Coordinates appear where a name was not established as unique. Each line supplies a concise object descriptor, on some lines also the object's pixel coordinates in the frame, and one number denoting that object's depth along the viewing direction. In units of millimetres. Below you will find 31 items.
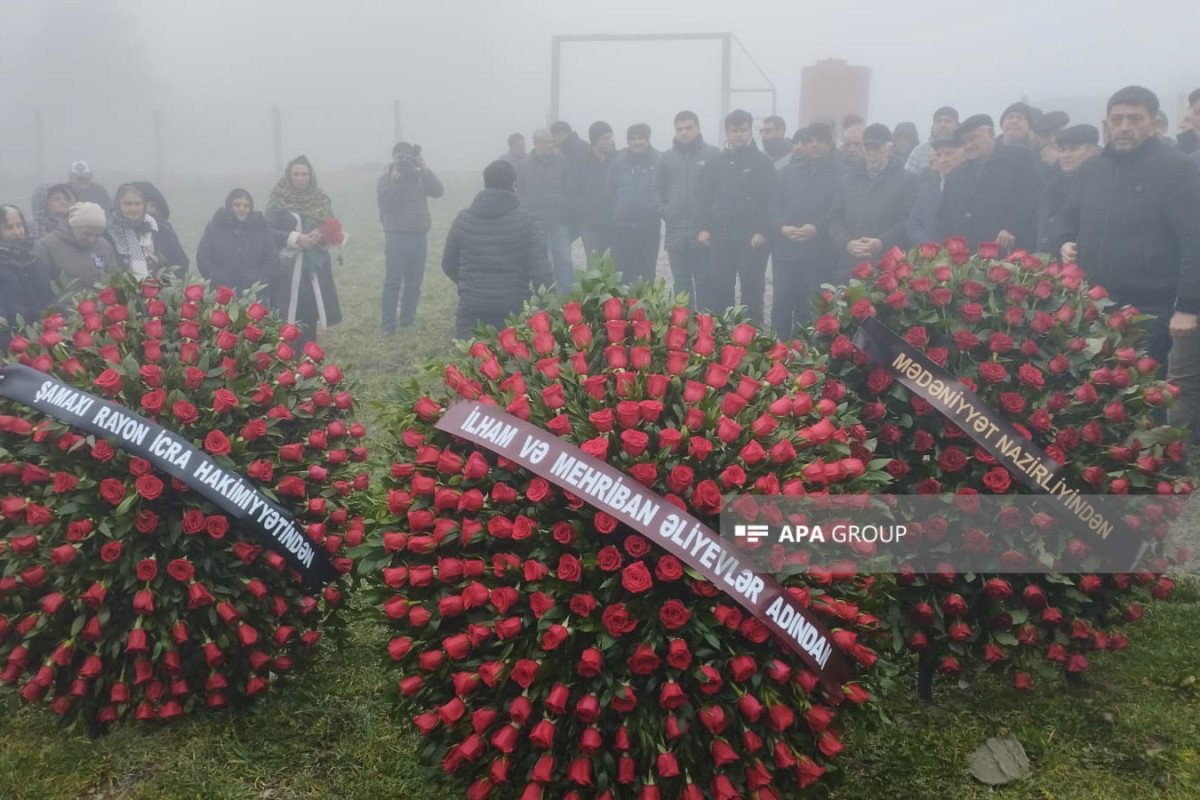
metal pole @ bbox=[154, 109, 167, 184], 33375
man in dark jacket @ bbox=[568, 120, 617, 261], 12336
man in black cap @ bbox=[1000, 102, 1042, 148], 10305
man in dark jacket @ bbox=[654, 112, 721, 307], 10688
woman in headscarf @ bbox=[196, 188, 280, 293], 9539
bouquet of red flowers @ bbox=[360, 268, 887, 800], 2924
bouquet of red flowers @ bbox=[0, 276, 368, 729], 3650
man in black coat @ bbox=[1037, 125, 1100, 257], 8305
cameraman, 12070
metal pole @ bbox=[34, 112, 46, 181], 33172
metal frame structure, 18188
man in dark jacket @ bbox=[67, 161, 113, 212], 12711
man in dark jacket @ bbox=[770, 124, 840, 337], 9750
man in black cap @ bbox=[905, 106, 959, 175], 10789
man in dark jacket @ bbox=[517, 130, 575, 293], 12438
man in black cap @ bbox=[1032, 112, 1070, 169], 10852
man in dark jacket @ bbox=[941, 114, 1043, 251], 8906
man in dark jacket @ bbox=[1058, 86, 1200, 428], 6402
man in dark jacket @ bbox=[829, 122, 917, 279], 9328
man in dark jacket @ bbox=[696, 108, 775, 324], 10141
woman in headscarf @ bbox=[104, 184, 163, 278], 9133
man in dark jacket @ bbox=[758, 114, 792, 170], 13766
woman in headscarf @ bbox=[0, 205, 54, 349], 7863
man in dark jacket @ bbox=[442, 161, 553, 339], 8234
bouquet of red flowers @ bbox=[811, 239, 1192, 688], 3838
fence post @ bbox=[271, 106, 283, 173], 30609
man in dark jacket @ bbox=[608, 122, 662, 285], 11586
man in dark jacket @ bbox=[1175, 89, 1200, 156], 8773
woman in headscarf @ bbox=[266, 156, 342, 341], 10281
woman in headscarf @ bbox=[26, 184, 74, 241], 9758
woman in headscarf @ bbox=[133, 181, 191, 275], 9758
